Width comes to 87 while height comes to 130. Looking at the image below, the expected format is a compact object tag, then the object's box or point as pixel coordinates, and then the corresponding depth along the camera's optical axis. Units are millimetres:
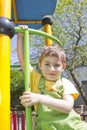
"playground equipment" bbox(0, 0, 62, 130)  1232
